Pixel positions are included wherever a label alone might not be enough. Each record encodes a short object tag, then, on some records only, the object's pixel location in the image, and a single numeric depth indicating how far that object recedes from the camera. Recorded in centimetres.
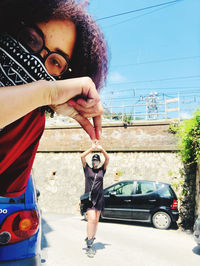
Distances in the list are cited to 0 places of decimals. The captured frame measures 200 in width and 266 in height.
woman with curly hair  102
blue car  205
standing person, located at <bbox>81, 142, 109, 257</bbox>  517
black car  933
